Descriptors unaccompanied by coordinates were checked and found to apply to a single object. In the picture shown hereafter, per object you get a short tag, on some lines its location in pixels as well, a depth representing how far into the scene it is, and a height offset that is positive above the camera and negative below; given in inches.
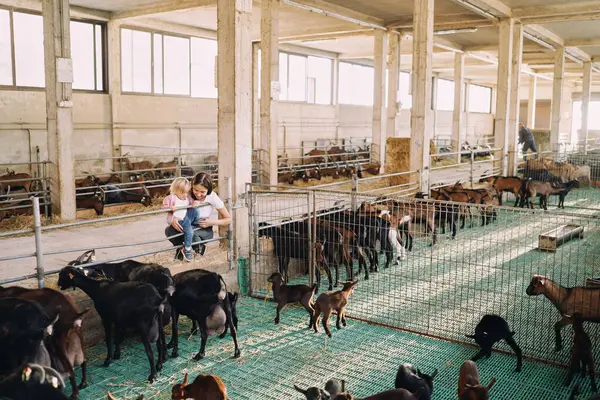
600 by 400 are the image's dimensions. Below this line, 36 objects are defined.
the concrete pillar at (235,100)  298.7 +21.8
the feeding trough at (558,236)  378.0 -61.4
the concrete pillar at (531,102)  1343.5 +98.9
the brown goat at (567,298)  220.5 -59.8
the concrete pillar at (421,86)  517.7 +51.8
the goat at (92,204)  427.5 -45.8
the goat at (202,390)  169.5 -72.2
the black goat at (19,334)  169.8 -56.3
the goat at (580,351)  197.5 -69.5
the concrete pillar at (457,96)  953.5 +80.8
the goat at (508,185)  578.2 -40.2
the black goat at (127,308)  204.4 -58.9
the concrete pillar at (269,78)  545.3 +60.9
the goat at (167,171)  641.1 -33.3
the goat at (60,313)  191.3 -57.3
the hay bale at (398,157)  573.0 -13.0
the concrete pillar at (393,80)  755.4 +84.5
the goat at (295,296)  257.9 -67.4
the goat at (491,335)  214.4 -71.0
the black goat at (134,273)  222.4 -52.9
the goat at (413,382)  174.6 -72.7
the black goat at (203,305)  223.3 -62.7
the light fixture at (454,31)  701.5 +137.6
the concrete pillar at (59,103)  383.9 +25.4
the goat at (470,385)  165.2 -70.7
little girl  276.4 -33.8
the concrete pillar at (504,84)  674.8 +71.2
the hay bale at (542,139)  956.6 +9.5
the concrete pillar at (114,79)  645.3 +69.0
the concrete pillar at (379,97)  737.6 +59.7
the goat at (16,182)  501.0 -35.6
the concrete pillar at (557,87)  879.7 +88.0
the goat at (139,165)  641.0 -25.9
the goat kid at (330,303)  245.3 -67.4
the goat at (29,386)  152.6 -64.1
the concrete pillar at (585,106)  999.3 +67.7
